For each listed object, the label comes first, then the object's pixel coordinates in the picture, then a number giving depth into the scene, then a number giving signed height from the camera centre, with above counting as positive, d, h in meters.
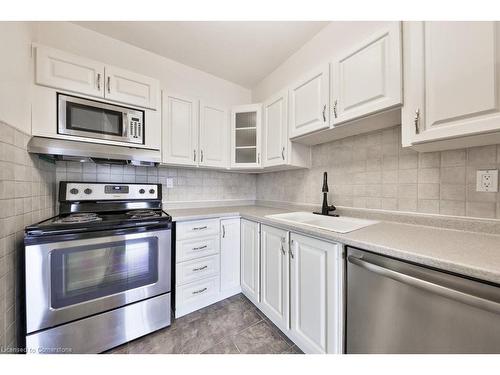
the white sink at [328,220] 1.28 -0.27
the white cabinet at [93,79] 1.29 +0.85
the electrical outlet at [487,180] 0.95 +0.04
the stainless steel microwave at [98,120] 1.36 +0.53
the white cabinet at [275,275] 1.36 -0.69
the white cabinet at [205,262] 1.63 -0.72
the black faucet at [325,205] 1.63 -0.16
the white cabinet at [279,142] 1.80 +0.46
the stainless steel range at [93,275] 1.08 -0.59
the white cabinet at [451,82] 0.76 +0.48
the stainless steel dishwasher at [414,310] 0.62 -0.48
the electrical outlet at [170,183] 2.10 +0.04
